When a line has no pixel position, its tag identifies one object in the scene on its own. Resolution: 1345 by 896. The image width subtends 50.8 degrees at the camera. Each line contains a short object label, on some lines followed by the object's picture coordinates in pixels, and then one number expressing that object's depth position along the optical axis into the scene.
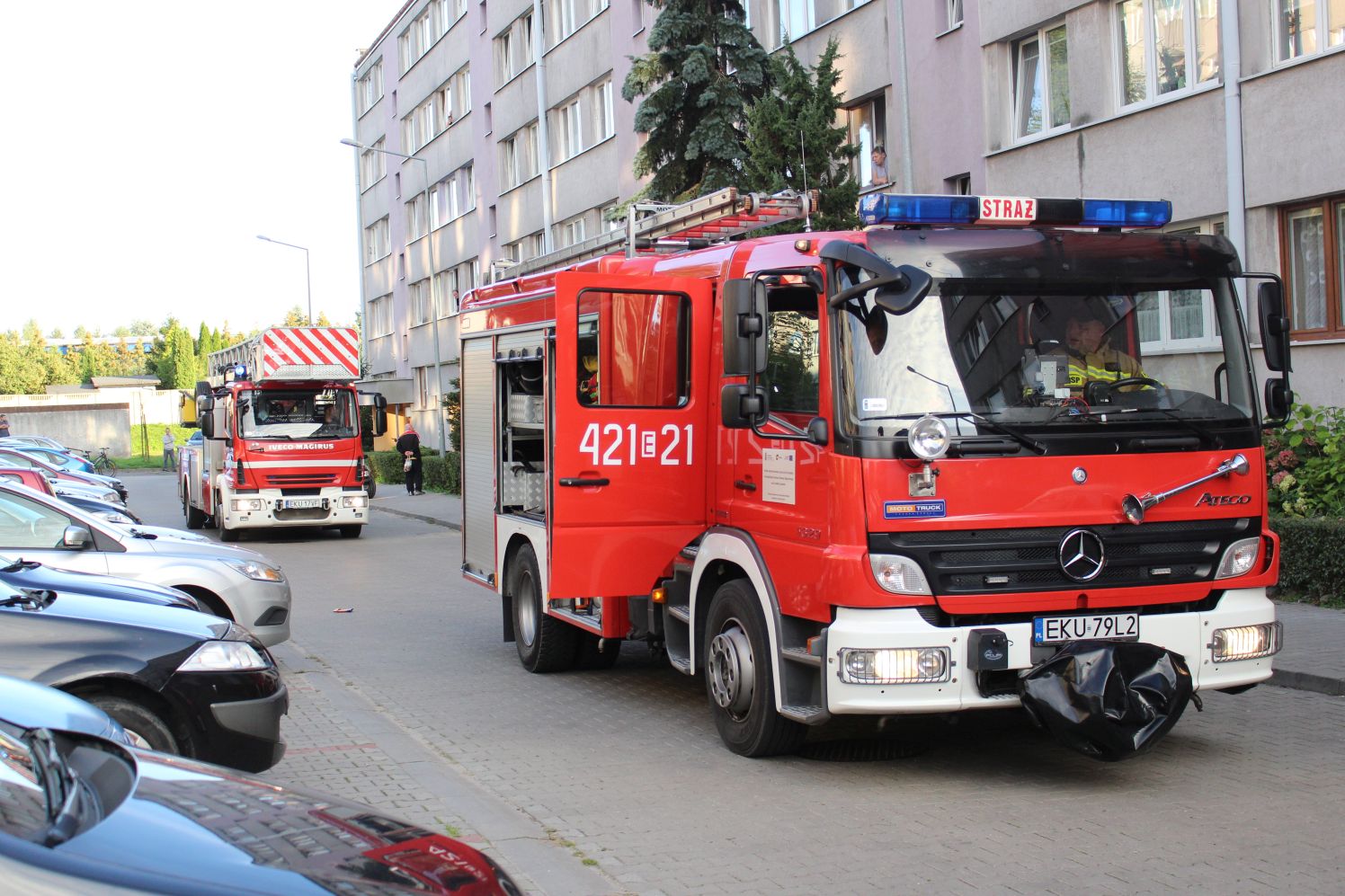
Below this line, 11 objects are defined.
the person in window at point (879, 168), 22.23
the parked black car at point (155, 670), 5.72
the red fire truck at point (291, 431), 22.75
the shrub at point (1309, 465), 13.01
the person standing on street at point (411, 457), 36.03
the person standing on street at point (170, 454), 63.31
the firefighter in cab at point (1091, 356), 6.85
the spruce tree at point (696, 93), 22.28
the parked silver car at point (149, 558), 9.39
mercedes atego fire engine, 6.50
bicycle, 57.50
